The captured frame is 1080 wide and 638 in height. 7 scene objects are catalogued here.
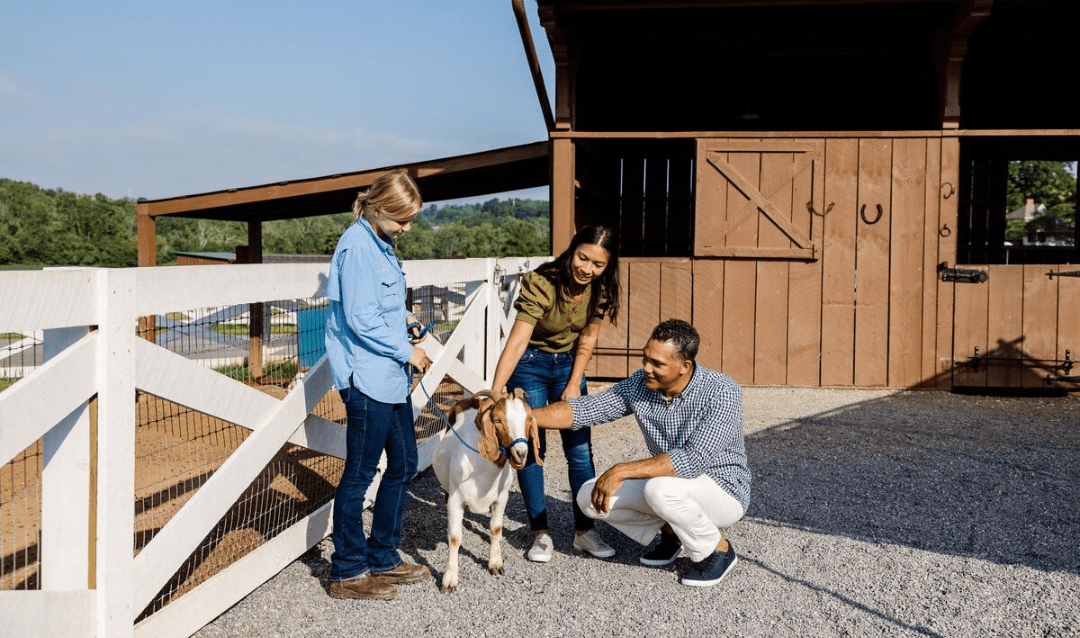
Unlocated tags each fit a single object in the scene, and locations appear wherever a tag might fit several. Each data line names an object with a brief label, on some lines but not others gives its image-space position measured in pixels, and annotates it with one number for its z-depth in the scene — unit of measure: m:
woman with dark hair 4.26
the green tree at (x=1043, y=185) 50.38
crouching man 3.99
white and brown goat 3.75
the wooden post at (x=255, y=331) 10.92
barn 9.41
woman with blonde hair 3.51
